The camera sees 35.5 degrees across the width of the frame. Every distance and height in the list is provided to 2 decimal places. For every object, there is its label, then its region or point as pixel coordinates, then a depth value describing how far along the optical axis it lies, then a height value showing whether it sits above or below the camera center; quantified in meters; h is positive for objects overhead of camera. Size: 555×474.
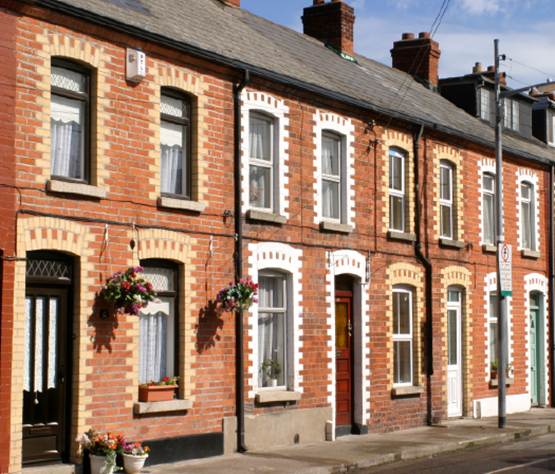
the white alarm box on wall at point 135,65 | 12.66 +3.76
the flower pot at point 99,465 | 11.45 -1.86
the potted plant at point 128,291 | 11.90 +0.44
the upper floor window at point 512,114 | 25.61 +6.19
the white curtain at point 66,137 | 11.90 +2.58
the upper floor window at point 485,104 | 24.69 +6.24
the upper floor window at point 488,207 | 21.64 +2.90
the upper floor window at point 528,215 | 23.44 +2.88
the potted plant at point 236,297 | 13.70 +0.41
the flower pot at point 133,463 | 11.71 -1.88
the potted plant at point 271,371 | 15.15 -0.83
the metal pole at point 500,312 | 17.97 +0.22
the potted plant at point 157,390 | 12.67 -0.98
